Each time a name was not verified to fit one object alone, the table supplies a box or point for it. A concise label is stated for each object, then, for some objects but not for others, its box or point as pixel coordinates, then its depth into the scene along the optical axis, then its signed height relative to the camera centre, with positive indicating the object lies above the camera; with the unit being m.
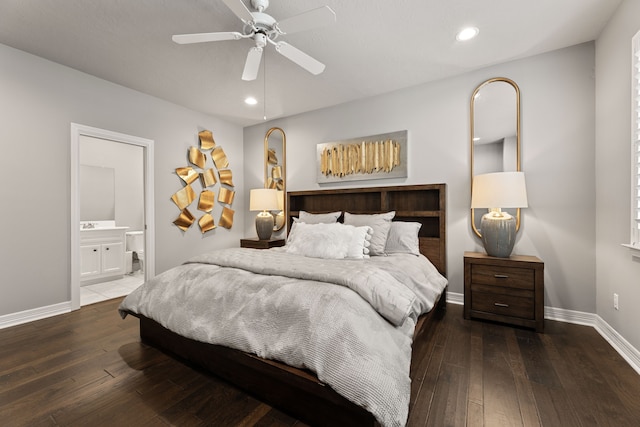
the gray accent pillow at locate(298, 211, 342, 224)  3.59 -0.08
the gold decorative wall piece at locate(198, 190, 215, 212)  4.41 +0.17
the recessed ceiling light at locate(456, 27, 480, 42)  2.43 +1.58
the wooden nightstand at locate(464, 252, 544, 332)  2.50 -0.71
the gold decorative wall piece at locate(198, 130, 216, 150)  4.43 +1.15
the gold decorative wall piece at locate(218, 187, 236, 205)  4.73 +0.28
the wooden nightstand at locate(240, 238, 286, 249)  4.20 -0.47
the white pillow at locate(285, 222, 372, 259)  2.78 -0.30
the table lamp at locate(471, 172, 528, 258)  2.59 +0.09
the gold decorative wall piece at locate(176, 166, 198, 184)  4.14 +0.56
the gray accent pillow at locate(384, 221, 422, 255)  3.05 -0.29
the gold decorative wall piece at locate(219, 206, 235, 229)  4.79 -0.10
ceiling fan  1.82 +1.28
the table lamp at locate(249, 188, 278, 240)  4.12 +0.11
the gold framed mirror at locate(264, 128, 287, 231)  4.60 +0.77
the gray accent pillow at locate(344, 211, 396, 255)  3.00 -0.13
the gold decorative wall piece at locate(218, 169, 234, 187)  4.73 +0.60
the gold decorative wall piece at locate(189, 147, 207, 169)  4.28 +0.84
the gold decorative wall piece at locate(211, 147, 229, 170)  4.62 +0.90
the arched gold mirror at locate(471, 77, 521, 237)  2.96 +0.90
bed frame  1.36 -0.88
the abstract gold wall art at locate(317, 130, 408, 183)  3.63 +0.74
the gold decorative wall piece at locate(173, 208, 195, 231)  4.13 -0.12
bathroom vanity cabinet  4.23 -0.66
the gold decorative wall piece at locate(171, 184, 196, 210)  4.10 +0.22
